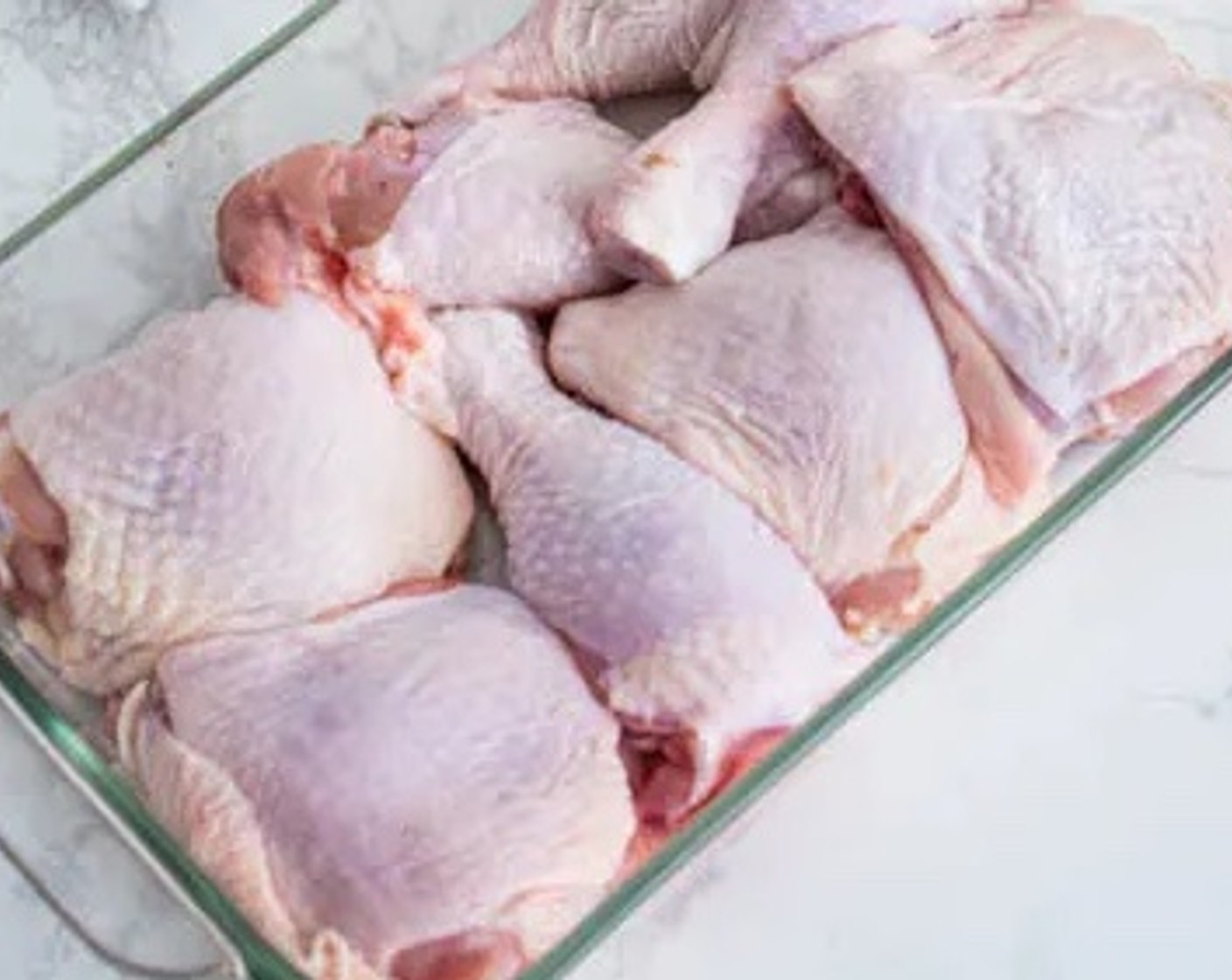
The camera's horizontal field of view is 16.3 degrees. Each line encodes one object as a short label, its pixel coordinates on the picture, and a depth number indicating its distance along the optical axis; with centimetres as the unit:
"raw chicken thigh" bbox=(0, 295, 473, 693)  104
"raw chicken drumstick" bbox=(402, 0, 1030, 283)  108
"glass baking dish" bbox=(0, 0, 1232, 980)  100
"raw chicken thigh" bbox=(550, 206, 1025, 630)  105
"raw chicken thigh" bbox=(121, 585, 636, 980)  100
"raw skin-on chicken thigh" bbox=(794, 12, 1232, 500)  106
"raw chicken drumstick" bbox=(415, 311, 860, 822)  102
